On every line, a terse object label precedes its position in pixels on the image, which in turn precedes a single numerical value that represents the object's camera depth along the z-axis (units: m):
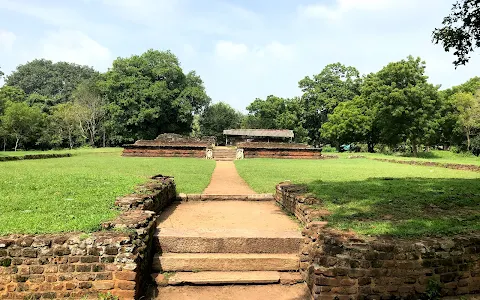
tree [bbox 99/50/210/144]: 37.65
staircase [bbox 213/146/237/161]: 25.86
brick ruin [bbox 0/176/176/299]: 3.81
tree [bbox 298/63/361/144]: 48.59
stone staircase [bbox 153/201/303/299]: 4.49
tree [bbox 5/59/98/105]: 60.53
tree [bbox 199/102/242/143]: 54.31
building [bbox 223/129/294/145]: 40.87
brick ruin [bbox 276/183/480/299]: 3.82
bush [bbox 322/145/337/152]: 42.61
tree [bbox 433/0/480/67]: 7.56
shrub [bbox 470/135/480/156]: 33.59
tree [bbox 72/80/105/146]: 40.50
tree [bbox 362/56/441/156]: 31.45
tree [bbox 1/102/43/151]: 33.47
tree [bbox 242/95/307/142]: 48.84
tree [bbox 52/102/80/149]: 39.84
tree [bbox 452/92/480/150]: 30.83
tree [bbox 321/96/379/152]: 37.84
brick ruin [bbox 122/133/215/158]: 25.34
